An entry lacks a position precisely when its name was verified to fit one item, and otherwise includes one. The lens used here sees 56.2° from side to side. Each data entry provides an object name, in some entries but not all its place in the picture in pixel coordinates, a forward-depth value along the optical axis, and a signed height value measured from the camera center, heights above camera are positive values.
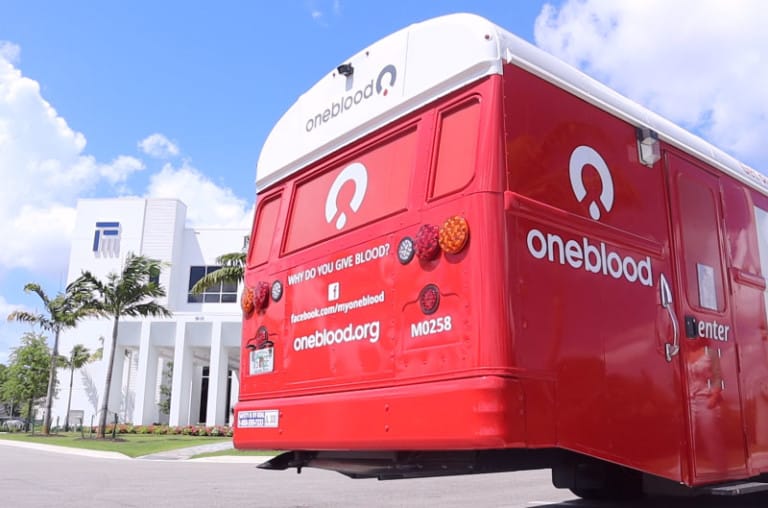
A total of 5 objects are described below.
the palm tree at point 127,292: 28.66 +4.85
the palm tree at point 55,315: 32.81 +4.61
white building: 38.27 +7.05
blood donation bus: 3.93 +0.85
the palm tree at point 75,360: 43.88 +3.25
